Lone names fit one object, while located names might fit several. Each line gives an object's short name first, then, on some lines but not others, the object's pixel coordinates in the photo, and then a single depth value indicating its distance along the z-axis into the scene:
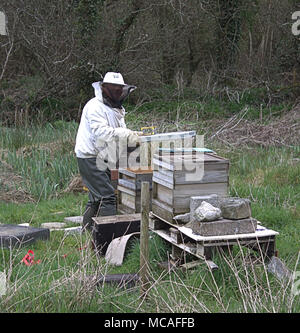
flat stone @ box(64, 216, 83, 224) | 8.09
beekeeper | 7.04
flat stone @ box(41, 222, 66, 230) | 7.79
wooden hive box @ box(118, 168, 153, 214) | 7.32
